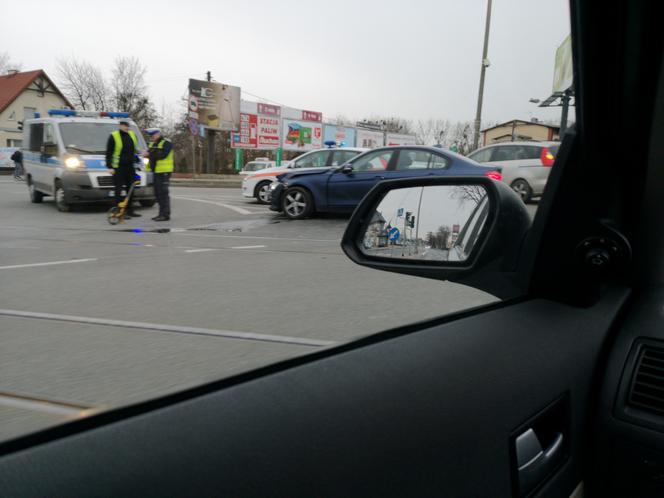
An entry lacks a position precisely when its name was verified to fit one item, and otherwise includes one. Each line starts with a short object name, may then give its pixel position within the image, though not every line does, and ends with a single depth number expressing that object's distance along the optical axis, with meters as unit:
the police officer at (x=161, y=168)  10.86
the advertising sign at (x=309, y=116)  55.53
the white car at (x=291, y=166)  9.87
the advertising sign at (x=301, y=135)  52.72
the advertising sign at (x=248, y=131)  51.66
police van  11.66
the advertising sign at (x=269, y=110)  52.91
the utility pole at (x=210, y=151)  40.61
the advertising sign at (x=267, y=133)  52.69
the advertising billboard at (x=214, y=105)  44.84
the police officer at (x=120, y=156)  10.70
